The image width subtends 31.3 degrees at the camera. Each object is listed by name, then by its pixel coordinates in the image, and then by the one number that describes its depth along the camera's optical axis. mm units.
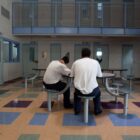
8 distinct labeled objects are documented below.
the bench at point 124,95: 5641
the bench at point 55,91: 5973
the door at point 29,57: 15516
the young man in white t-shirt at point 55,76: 6035
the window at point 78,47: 15367
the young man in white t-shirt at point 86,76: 5234
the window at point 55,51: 15477
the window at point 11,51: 12237
